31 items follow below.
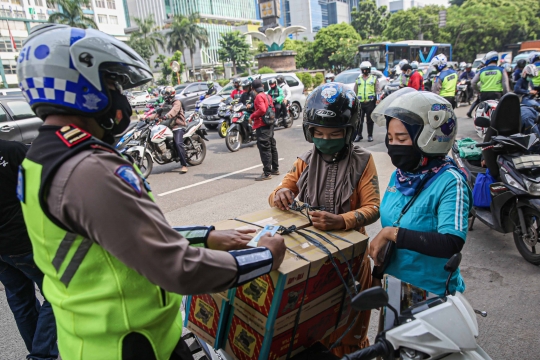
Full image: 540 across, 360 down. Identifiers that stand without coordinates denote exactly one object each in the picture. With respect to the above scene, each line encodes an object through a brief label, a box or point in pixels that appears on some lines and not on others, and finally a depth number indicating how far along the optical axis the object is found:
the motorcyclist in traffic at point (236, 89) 13.51
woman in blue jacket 1.79
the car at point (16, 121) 8.20
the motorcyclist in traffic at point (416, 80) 11.29
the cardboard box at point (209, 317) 1.78
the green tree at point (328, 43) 50.19
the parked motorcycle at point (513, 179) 3.71
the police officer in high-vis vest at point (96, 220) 1.11
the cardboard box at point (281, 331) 1.58
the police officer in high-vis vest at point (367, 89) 10.08
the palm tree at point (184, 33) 65.62
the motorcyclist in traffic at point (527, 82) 8.66
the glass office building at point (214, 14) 91.81
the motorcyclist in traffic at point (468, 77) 16.81
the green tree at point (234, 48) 63.38
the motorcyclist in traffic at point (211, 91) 16.65
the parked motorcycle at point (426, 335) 1.39
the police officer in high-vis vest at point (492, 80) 9.92
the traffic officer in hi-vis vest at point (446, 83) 11.03
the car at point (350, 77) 15.71
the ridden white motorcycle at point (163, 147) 8.12
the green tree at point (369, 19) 71.12
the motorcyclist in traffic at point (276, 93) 11.33
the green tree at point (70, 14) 38.91
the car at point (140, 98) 27.63
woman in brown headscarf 2.19
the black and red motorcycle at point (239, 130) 10.12
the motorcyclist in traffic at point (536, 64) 8.49
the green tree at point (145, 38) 57.94
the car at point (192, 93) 18.73
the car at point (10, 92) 9.90
